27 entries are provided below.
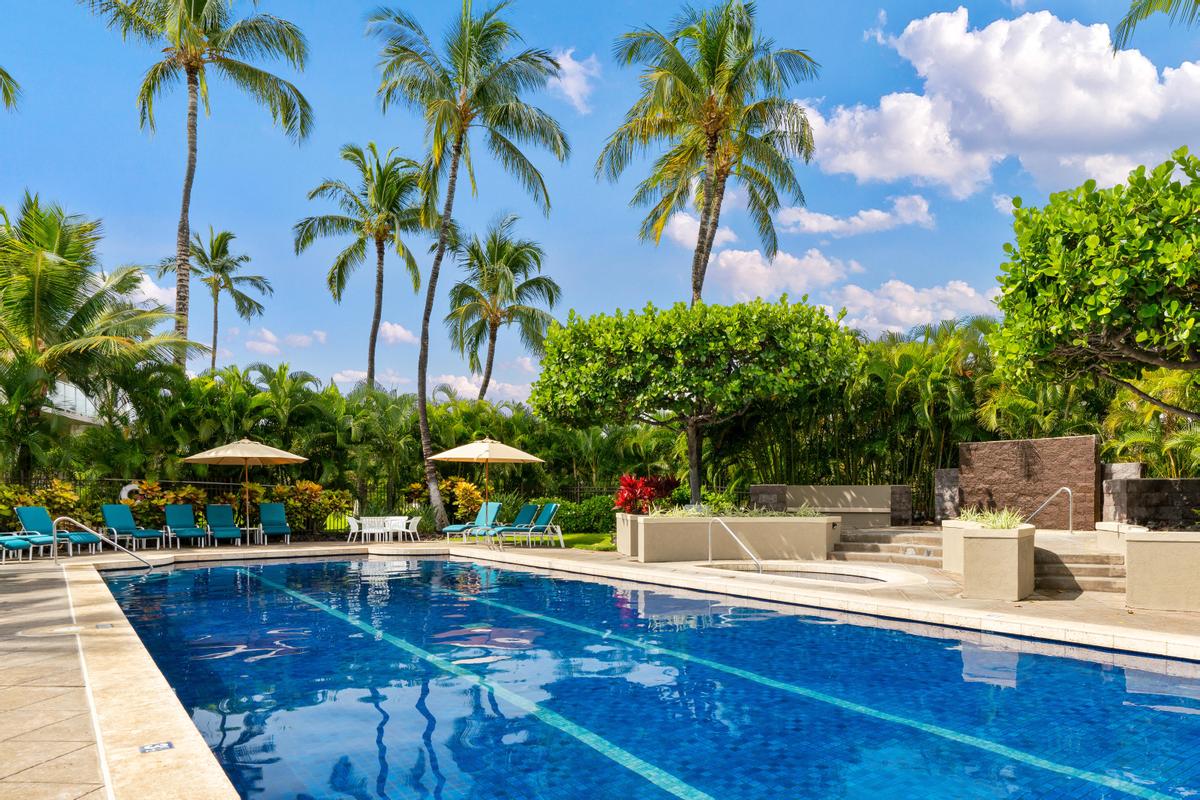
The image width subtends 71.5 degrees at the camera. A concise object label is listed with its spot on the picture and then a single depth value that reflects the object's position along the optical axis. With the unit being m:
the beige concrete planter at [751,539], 14.02
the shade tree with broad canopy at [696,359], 15.23
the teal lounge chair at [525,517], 17.77
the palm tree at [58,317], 16.55
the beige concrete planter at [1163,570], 8.60
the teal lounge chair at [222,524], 18.14
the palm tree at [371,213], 29.95
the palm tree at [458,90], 20.92
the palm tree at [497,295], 32.81
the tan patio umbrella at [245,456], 17.48
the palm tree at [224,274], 43.09
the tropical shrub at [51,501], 16.17
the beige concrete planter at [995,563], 9.48
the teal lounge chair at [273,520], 19.12
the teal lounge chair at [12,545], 14.20
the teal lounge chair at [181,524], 17.52
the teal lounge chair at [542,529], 17.41
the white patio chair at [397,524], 19.97
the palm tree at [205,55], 23.80
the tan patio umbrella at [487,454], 18.31
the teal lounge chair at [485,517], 18.33
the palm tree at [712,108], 18.89
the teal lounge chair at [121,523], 16.50
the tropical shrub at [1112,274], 8.34
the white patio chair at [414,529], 20.50
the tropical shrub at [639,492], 17.16
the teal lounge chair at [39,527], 14.93
